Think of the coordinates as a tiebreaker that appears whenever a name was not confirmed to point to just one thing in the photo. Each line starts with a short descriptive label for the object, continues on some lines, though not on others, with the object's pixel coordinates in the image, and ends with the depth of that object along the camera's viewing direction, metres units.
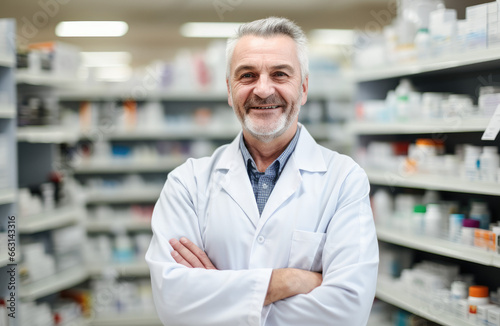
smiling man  1.60
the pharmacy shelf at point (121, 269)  5.34
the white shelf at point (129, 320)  5.06
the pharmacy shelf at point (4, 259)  2.79
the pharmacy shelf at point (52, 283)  3.43
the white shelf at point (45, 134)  3.53
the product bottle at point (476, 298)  2.42
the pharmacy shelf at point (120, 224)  5.61
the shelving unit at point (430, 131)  2.46
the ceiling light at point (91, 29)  8.70
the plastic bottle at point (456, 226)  2.64
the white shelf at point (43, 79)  3.54
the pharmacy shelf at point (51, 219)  3.43
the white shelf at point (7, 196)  2.90
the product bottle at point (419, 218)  2.98
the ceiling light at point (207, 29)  9.12
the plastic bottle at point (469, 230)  2.54
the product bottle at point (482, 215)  2.58
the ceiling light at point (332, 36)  10.05
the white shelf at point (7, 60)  2.96
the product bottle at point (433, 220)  2.85
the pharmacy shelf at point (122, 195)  5.64
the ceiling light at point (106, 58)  11.44
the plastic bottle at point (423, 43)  2.90
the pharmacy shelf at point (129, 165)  5.53
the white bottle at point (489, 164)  2.38
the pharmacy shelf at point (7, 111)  2.95
